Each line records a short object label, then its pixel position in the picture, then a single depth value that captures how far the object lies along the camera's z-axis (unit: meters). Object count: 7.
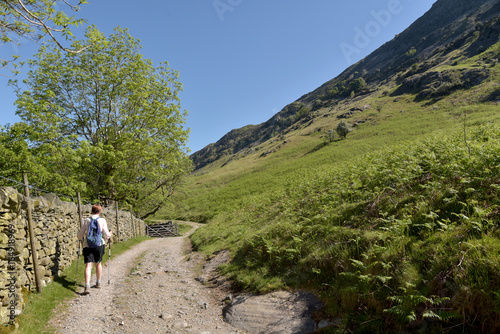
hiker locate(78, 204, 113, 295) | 8.33
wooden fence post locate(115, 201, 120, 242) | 18.41
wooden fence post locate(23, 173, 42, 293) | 7.10
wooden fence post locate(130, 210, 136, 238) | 23.44
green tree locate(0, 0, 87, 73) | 6.75
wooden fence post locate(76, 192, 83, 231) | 11.52
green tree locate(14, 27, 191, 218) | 17.45
